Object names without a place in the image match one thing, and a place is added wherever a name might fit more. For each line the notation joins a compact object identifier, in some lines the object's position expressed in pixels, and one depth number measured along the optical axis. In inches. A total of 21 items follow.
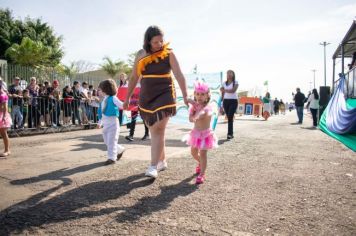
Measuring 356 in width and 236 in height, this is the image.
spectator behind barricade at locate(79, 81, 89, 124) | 528.7
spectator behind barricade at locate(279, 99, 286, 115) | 1712.4
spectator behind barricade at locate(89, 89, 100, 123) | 553.6
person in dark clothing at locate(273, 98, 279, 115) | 1491.1
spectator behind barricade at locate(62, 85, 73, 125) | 499.2
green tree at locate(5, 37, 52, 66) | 1262.3
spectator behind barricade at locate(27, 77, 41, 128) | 441.0
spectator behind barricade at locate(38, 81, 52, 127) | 461.1
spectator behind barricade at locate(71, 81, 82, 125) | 515.2
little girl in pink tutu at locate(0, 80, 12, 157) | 228.5
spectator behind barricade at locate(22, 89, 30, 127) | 440.1
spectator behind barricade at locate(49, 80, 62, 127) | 476.1
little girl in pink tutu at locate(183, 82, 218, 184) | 163.3
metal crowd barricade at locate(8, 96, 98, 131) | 429.6
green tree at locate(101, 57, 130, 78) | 2010.3
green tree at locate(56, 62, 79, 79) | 1739.1
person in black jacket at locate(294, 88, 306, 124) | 664.4
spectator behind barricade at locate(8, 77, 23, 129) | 424.5
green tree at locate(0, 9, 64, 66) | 1411.2
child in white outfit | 208.2
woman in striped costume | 161.5
